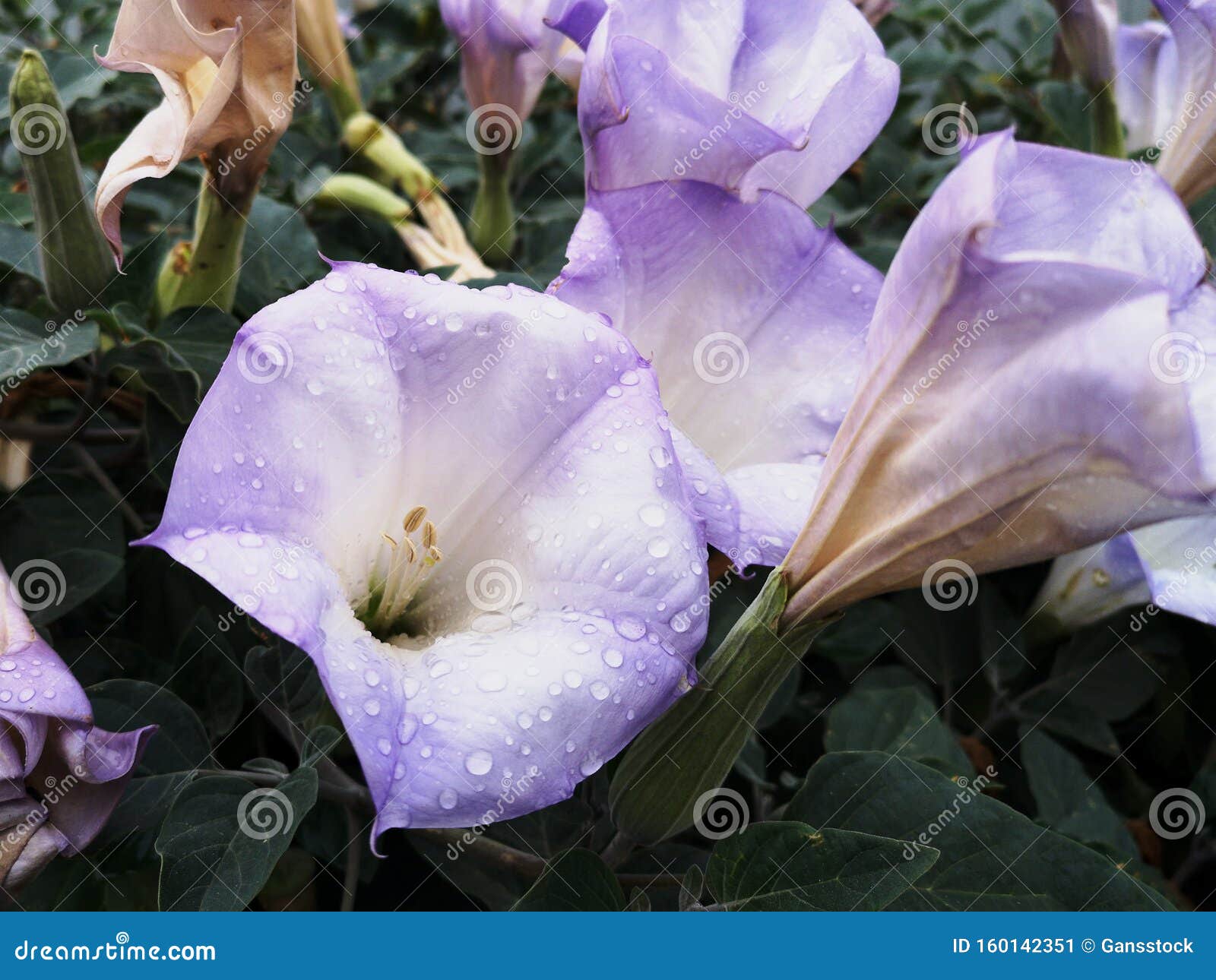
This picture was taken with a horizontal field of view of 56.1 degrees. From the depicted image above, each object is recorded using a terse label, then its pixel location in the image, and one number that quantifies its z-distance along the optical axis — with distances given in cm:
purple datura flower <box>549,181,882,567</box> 56
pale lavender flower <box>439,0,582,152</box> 81
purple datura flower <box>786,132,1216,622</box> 37
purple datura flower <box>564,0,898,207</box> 56
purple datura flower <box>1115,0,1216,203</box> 74
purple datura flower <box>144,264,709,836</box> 41
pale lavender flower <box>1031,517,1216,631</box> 63
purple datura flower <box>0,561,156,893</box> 48
